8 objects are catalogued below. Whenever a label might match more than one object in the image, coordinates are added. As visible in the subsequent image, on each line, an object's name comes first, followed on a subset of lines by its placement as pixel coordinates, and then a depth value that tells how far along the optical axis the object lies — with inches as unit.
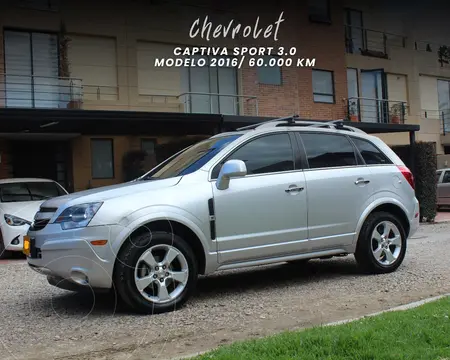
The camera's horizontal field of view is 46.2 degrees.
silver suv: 197.5
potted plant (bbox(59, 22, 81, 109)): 645.3
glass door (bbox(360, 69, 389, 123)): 927.7
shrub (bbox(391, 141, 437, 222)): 614.2
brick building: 624.4
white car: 382.6
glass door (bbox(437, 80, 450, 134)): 1075.9
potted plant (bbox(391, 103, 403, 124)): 951.6
